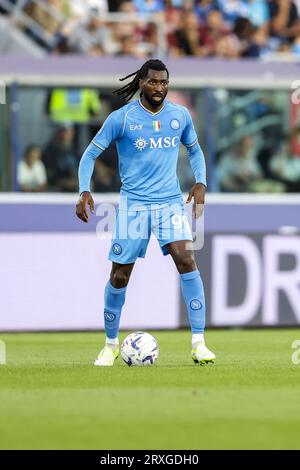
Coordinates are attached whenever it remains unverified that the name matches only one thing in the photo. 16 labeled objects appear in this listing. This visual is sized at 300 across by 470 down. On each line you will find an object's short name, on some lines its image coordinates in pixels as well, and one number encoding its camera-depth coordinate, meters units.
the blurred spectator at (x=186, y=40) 19.92
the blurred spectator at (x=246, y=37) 20.19
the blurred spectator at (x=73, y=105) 17.70
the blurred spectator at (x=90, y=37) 19.50
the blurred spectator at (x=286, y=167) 18.61
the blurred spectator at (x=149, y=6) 20.83
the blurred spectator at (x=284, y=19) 21.55
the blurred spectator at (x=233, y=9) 21.27
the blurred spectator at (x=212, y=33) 20.19
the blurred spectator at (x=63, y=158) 17.53
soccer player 10.37
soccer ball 10.53
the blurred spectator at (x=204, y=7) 20.91
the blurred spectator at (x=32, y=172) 17.25
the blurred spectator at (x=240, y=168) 18.09
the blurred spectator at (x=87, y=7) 20.50
